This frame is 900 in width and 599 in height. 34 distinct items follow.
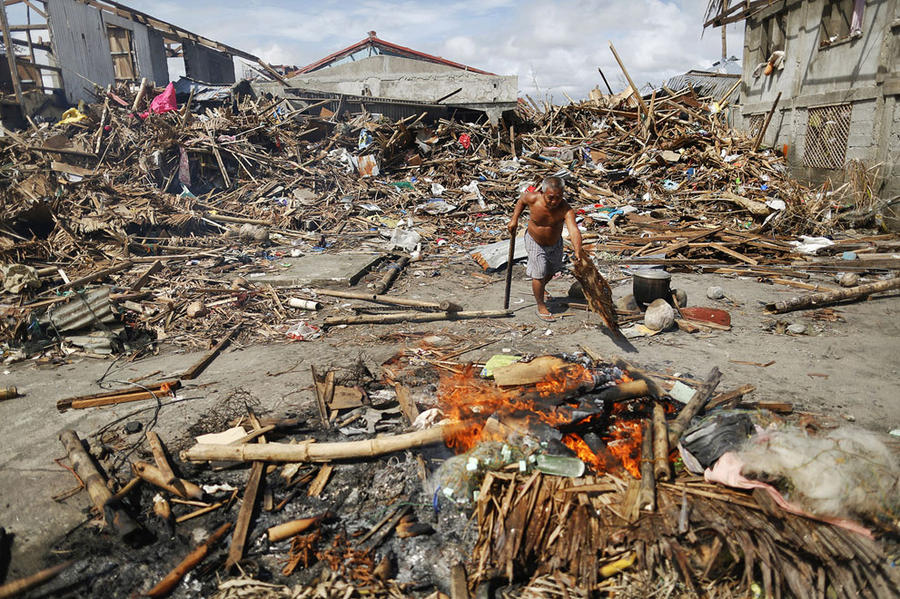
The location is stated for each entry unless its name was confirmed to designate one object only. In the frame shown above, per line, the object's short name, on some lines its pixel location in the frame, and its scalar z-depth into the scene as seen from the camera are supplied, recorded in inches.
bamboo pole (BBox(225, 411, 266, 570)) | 123.2
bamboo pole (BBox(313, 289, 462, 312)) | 262.1
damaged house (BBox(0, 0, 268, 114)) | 631.8
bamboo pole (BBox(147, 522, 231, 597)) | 114.5
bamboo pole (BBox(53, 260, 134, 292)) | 296.8
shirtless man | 244.8
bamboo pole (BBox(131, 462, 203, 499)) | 140.4
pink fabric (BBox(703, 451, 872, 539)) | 111.5
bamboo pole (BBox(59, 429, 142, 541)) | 125.9
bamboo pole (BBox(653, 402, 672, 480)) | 130.0
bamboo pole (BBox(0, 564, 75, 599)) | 109.1
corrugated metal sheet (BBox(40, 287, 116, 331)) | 247.3
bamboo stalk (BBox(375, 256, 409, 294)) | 320.2
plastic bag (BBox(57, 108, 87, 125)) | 582.6
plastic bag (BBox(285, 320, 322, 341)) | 253.0
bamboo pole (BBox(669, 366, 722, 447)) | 142.8
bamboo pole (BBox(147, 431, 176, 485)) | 143.6
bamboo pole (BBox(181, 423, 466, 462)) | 149.9
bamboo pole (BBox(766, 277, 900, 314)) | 255.9
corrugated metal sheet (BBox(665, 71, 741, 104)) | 806.5
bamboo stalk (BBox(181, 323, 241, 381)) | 210.8
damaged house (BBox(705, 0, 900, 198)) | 419.8
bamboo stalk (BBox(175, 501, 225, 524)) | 135.4
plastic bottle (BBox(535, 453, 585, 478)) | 134.5
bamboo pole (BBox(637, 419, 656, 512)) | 122.5
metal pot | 252.4
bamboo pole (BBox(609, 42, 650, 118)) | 634.2
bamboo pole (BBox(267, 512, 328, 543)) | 129.0
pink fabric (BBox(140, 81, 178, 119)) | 593.9
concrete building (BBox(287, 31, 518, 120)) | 772.0
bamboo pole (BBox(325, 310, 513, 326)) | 261.3
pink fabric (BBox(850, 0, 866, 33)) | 445.1
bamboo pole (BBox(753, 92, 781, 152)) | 565.3
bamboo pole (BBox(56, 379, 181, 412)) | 187.6
